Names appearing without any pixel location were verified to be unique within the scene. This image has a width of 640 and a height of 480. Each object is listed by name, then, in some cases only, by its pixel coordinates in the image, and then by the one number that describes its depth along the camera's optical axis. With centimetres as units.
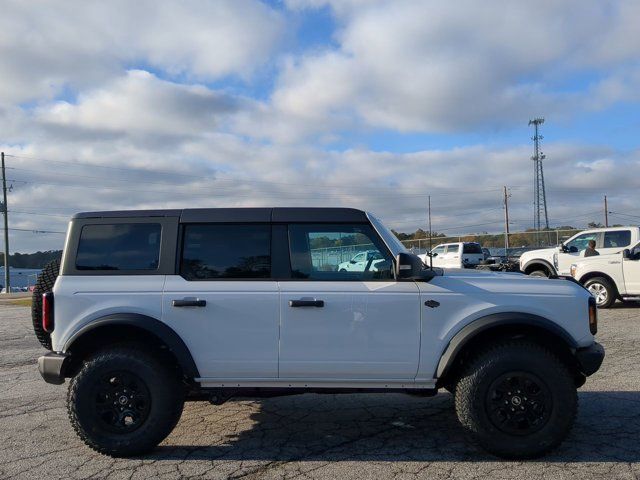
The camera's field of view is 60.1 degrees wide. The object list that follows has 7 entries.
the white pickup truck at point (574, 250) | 1385
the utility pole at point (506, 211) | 5066
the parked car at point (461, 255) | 2882
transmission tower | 5297
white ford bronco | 420
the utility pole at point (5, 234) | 4328
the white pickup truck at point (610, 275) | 1255
